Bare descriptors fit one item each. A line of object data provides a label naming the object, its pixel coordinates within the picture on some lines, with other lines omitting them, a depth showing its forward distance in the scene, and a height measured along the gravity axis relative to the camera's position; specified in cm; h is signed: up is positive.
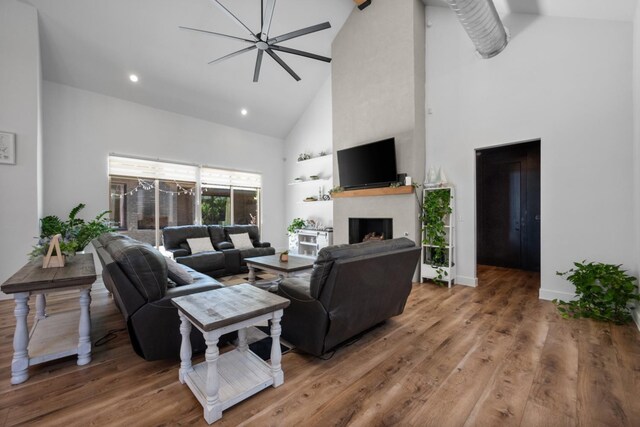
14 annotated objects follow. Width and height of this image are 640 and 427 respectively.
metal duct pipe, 324 +236
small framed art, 371 +89
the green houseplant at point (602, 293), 291 -88
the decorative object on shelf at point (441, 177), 450 +57
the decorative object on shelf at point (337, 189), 550 +46
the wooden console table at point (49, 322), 192 -87
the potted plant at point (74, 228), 426 -22
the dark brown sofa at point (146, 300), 201 -64
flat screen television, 468 +85
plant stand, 436 -77
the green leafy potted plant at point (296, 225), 689 -31
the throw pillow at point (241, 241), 556 -56
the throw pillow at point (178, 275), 252 -56
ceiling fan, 295 +213
